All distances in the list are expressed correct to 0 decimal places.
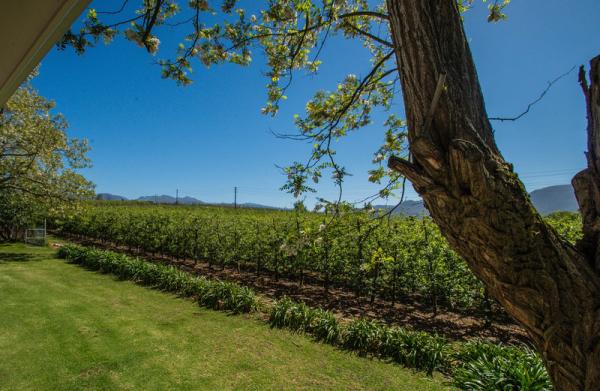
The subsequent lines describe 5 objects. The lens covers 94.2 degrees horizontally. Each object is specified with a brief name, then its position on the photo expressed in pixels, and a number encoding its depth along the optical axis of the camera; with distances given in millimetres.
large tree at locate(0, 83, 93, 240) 11742
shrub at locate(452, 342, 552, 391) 3482
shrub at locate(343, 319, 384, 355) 5188
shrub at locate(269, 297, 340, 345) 5645
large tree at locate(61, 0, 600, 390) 965
